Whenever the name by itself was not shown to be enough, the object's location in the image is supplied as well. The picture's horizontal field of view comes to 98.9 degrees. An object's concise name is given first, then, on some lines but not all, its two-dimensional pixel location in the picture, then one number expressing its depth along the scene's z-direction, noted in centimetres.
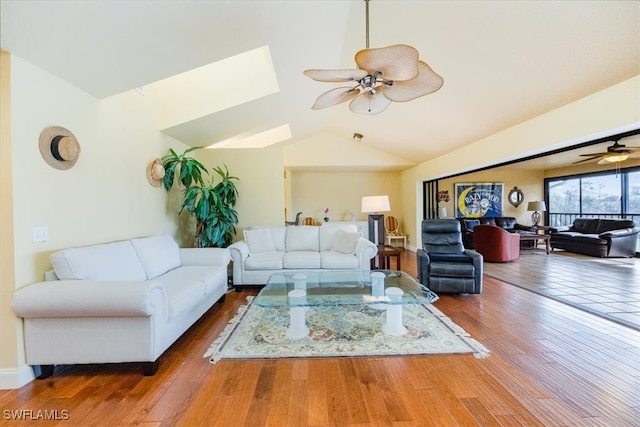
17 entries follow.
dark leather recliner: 355
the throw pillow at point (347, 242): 419
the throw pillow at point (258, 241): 430
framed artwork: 812
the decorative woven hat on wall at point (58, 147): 210
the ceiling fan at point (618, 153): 445
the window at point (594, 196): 642
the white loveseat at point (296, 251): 388
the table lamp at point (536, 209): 753
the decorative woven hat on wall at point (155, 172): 351
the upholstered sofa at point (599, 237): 569
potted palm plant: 388
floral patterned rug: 222
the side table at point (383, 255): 427
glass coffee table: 233
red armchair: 553
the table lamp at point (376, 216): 490
